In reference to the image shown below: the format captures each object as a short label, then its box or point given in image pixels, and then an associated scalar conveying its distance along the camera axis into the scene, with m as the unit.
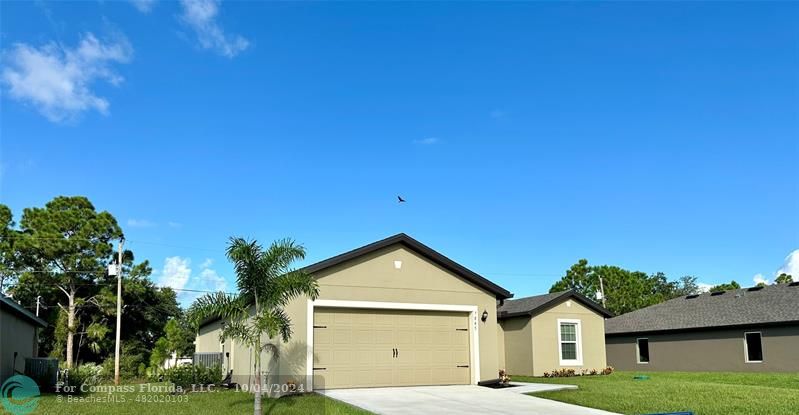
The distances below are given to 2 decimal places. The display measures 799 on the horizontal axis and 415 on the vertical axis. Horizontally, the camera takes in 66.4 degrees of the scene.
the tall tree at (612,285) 50.28
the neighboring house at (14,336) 16.84
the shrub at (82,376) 18.64
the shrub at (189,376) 16.81
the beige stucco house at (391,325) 16.39
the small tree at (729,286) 54.91
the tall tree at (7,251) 33.97
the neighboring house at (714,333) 24.00
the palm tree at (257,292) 12.19
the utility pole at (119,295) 26.82
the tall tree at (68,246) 33.53
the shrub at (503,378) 18.43
